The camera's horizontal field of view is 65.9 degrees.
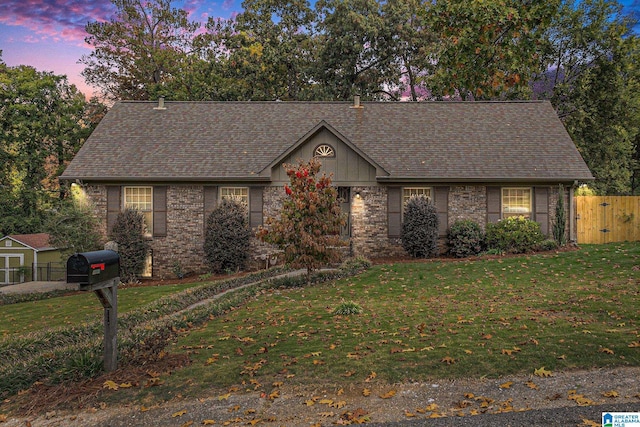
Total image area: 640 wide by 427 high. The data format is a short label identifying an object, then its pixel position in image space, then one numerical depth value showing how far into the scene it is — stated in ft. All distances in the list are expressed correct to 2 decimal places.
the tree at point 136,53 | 108.68
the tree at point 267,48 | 104.22
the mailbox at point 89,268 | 18.65
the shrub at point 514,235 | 59.77
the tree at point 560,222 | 62.59
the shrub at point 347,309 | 31.63
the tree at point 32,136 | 93.91
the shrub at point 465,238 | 60.85
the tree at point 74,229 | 59.67
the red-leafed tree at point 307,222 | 44.06
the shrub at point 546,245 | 60.13
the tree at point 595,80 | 91.56
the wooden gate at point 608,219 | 74.23
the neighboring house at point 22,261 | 78.33
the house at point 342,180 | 62.23
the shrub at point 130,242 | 59.62
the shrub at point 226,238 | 59.98
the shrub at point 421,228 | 59.62
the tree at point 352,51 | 99.86
